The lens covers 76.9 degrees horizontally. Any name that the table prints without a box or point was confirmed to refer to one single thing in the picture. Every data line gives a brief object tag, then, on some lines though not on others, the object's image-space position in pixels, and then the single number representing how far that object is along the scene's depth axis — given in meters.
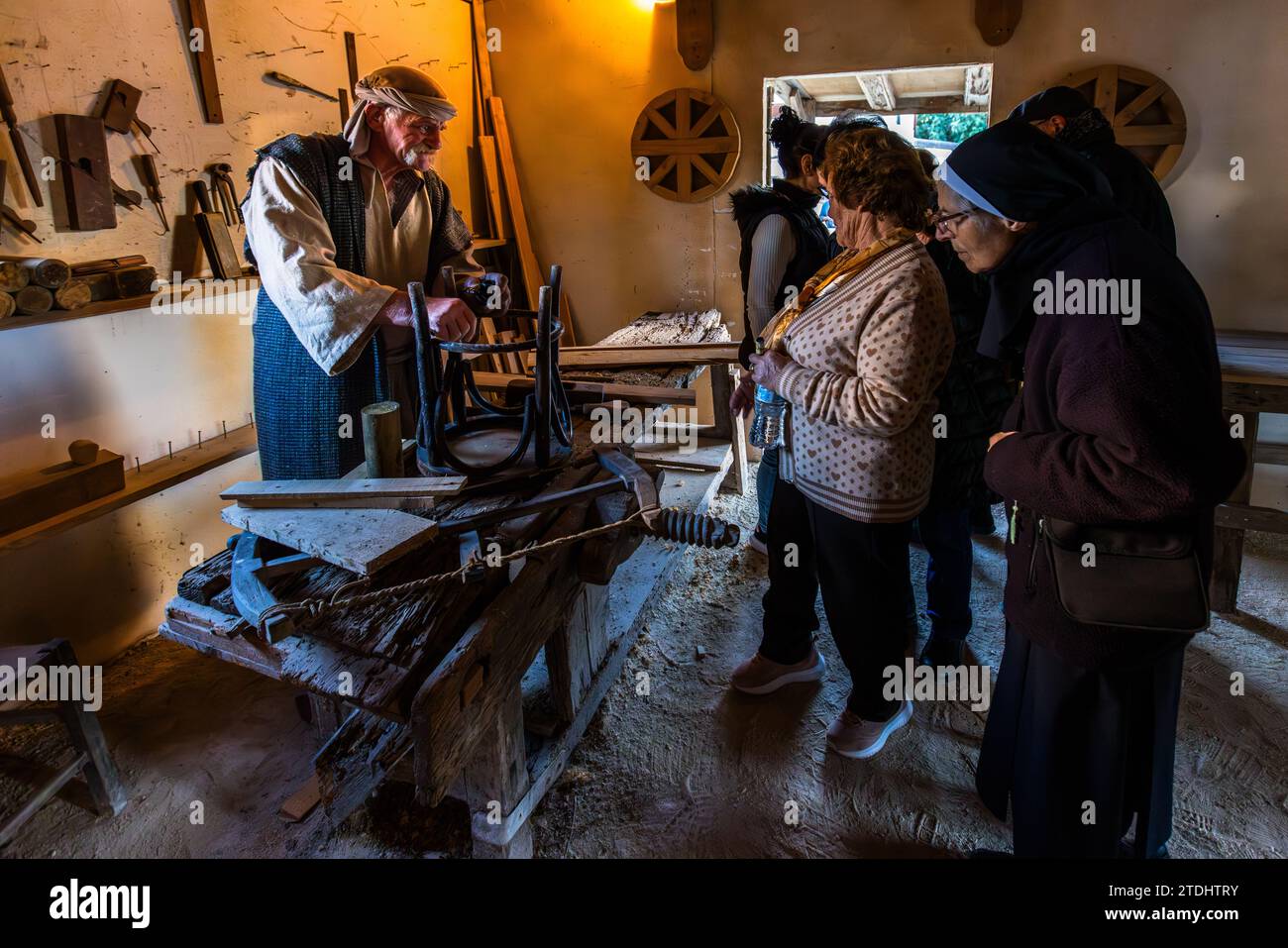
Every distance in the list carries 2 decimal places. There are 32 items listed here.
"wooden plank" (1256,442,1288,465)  3.71
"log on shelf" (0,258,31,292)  2.42
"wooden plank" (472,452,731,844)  2.21
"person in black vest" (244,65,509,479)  2.14
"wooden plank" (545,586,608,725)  2.48
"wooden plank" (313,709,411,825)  1.36
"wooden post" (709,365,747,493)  4.73
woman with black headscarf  1.33
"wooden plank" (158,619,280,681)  1.56
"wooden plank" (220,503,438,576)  1.50
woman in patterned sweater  1.93
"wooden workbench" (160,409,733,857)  1.36
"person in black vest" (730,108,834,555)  2.83
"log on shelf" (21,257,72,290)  2.47
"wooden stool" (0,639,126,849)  2.14
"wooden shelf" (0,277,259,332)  2.43
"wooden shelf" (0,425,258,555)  2.51
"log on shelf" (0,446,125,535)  2.51
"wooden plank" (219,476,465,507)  1.71
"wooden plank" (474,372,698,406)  2.91
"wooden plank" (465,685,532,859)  1.96
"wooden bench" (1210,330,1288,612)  3.19
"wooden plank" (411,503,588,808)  1.34
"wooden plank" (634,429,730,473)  4.65
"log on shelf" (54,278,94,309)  2.54
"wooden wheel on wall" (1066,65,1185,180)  4.12
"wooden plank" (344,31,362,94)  4.12
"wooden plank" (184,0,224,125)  3.20
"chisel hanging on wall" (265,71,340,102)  3.64
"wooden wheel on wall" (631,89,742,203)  4.92
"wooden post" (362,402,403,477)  1.85
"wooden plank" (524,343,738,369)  3.41
